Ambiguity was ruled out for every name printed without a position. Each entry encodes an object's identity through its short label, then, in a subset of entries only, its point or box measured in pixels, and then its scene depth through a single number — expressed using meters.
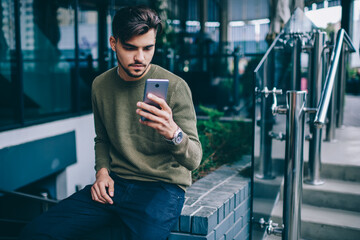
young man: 1.53
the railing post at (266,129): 2.61
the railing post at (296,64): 3.26
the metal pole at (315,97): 3.19
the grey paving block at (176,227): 1.90
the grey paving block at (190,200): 2.09
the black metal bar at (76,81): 5.75
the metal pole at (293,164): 2.19
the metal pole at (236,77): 6.84
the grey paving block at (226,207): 2.14
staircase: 2.64
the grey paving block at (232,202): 2.24
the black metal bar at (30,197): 2.69
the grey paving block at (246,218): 2.54
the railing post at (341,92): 5.08
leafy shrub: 3.15
